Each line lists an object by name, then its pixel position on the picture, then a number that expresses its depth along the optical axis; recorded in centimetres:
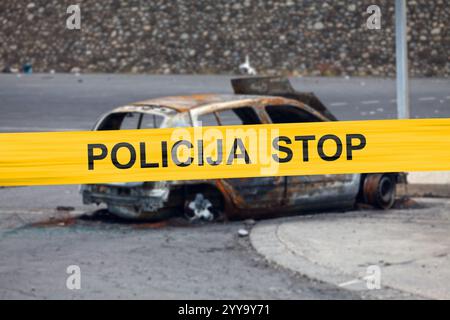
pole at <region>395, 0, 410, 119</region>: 1494
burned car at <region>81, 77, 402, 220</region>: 1212
